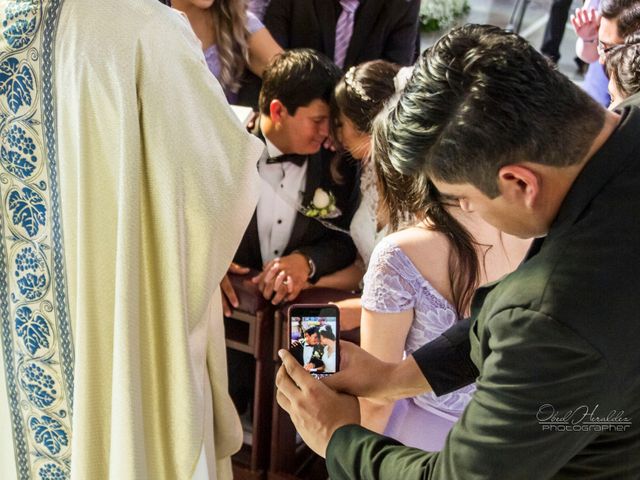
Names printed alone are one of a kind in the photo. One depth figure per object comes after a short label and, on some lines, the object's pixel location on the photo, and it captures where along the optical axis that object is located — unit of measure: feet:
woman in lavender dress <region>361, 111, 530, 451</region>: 5.24
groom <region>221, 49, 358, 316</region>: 7.48
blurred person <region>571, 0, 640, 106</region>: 7.82
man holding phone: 3.12
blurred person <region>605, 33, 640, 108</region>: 6.21
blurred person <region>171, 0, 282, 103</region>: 8.71
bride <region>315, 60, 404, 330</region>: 6.99
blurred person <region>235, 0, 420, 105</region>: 9.54
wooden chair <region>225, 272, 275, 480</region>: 6.49
